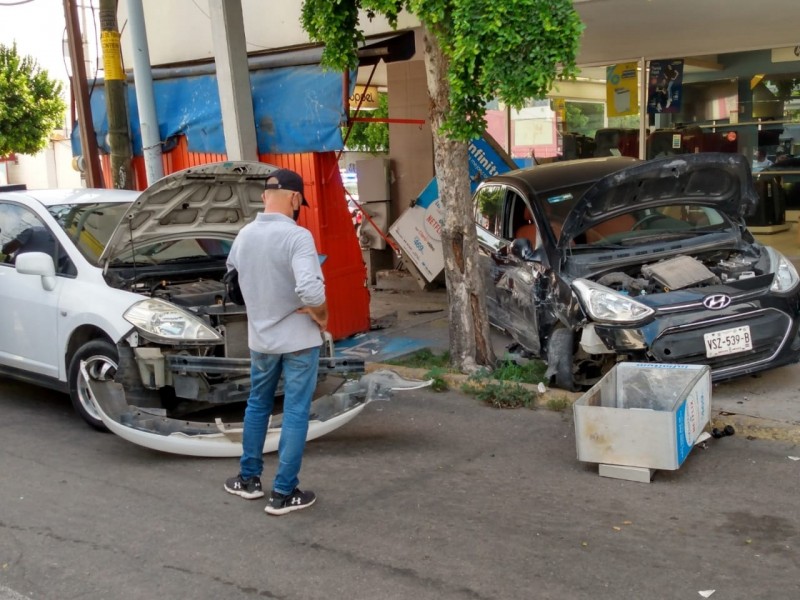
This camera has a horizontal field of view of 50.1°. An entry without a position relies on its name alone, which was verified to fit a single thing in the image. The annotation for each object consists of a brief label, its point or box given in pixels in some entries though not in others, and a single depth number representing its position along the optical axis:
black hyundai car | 5.95
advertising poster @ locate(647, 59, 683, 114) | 12.77
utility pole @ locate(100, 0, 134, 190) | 9.33
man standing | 4.49
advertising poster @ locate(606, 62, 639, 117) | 12.97
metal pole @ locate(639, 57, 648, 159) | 12.80
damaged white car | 5.67
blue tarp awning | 8.76
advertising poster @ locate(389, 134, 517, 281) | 10.91
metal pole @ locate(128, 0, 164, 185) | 8.95
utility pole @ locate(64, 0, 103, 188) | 9.62
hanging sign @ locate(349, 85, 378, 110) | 15.14
